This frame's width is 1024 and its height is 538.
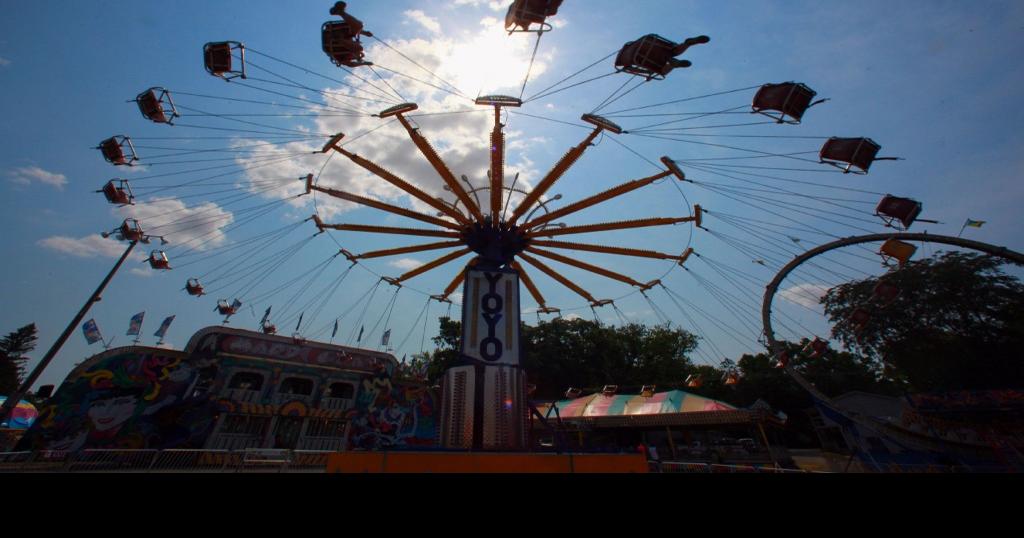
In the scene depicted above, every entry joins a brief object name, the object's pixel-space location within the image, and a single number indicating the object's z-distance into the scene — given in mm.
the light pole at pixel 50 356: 12224
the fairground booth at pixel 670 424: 22766
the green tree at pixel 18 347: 53250
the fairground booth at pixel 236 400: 19906
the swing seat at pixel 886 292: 15398
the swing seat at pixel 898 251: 14742
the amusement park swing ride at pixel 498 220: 12070
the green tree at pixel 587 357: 43938
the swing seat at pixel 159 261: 20562
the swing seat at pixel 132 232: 16750
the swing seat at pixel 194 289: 22125
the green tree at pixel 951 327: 26016
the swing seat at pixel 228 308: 25047
